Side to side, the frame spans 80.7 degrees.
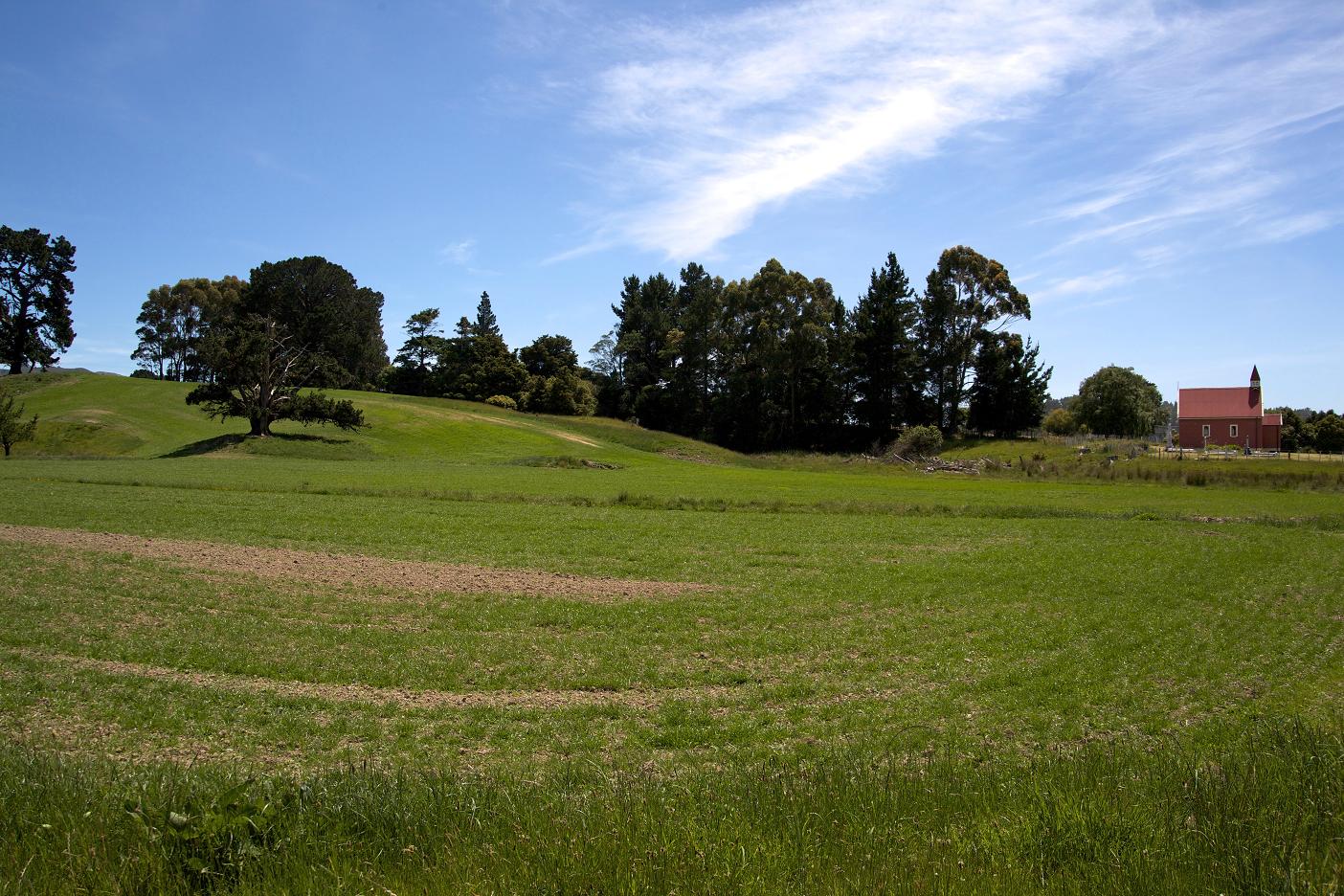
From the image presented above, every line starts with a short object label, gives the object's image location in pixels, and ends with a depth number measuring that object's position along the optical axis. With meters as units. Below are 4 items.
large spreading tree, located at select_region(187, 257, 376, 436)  66.06
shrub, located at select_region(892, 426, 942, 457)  79.81
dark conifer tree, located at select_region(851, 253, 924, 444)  89.44
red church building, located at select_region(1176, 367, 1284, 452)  89.69
